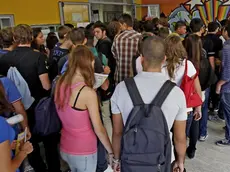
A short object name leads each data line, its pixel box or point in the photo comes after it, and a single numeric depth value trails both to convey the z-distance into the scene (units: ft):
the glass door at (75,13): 18.82
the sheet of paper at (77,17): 19.81
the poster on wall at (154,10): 26.11
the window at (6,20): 14.94
